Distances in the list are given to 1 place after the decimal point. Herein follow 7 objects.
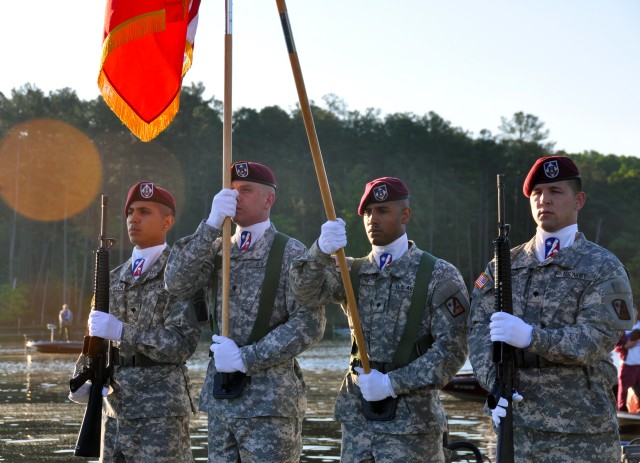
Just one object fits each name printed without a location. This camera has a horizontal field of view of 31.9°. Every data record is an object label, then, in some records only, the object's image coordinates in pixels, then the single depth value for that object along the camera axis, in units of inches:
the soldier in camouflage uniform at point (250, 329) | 276.7
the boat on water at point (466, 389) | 844.6
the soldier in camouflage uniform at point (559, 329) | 246.8
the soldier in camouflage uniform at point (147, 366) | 305.7
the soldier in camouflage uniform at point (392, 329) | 267.9
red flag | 311.3
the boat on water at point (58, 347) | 1526.8
